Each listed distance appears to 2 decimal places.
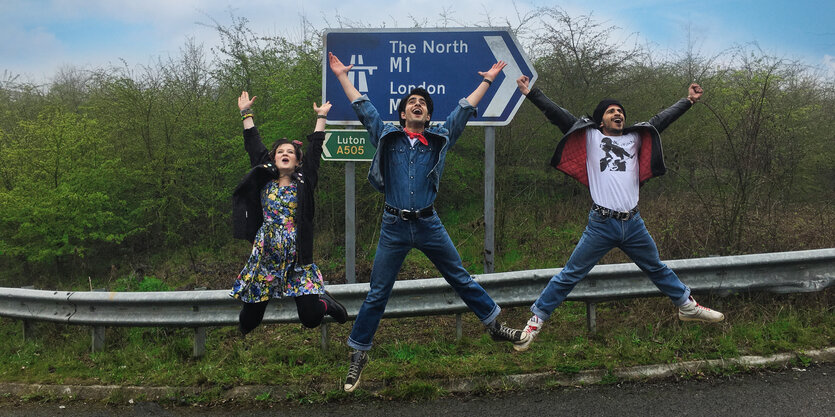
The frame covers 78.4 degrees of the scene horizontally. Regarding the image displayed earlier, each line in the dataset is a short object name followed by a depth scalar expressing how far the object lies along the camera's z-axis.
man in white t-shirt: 3.73
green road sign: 4.55
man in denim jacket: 3.47
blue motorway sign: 4.54
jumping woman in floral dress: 3.45
